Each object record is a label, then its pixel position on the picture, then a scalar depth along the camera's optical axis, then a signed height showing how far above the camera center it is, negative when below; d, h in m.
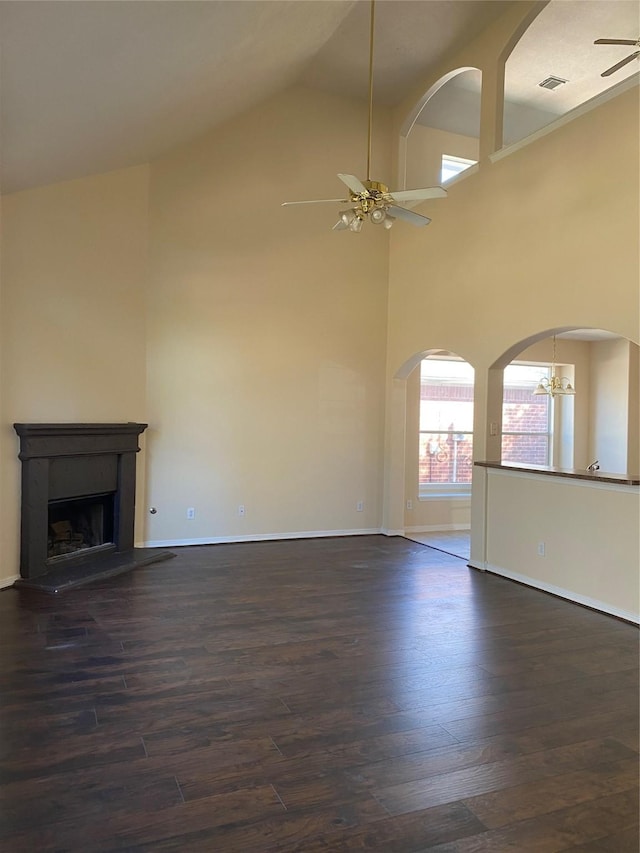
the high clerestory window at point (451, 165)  7.27 +3.44
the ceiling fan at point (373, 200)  3.78 +1.56
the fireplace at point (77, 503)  4.71 -0.75
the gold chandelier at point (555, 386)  7.64 +0.64
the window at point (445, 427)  7.68 +0.03
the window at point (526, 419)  8.67 +0.20
